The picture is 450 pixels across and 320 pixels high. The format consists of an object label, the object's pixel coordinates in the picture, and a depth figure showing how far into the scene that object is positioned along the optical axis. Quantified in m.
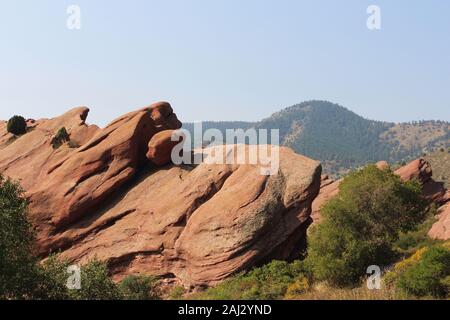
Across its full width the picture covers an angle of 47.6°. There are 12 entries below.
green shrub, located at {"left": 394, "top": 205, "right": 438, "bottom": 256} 30.89
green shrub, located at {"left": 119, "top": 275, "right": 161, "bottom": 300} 25.94
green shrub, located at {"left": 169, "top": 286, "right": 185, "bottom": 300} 28.14
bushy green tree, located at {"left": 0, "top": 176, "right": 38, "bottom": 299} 19.33
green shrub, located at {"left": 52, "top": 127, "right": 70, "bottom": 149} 41.31
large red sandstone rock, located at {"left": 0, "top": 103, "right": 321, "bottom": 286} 28.48
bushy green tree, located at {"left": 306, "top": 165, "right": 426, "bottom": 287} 25.50
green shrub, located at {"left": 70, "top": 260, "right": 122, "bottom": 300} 21.56
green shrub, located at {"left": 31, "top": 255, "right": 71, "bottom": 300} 20.39
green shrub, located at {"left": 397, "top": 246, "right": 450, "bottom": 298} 19.92
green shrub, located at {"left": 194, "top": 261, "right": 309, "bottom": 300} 24.08
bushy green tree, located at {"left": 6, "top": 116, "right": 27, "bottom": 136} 48.38
